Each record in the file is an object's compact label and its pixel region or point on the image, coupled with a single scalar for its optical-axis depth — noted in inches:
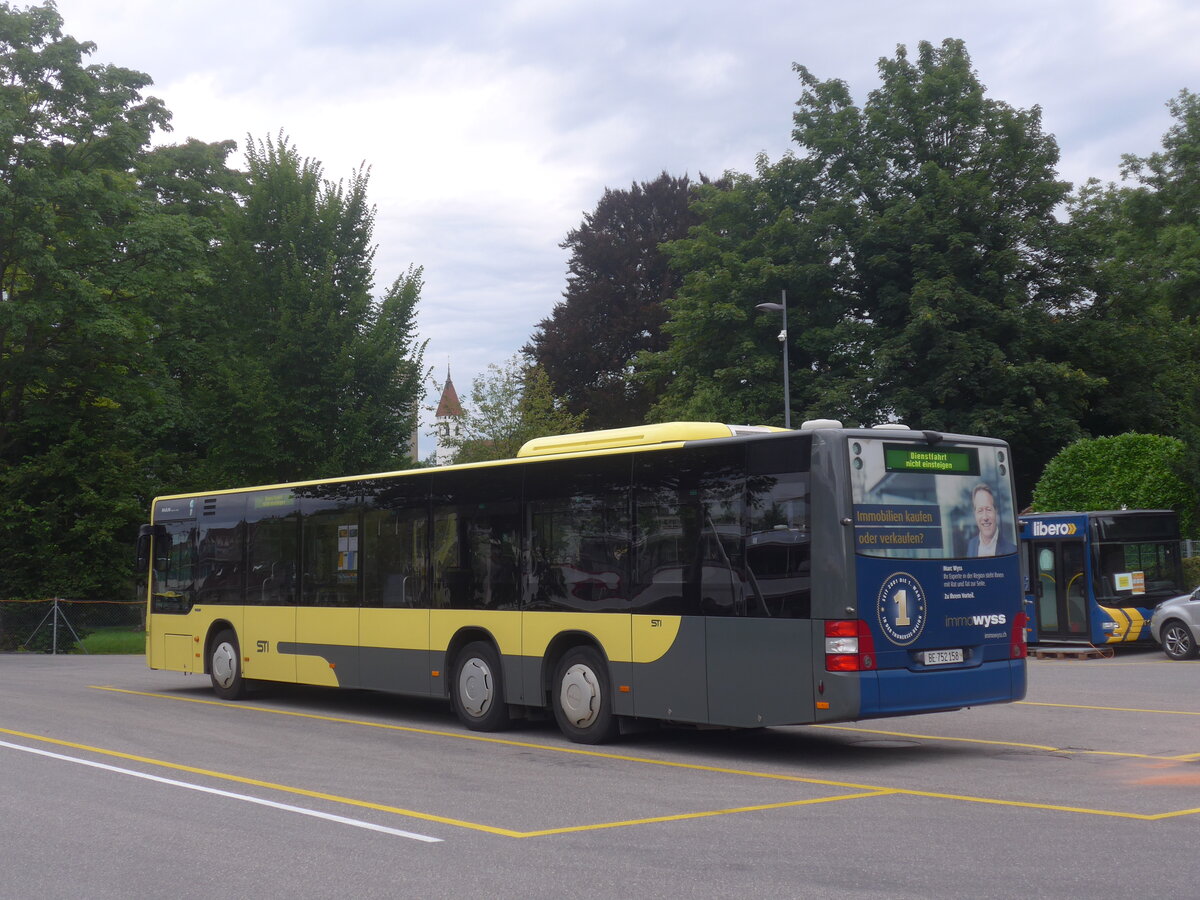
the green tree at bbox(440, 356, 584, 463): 2034.9
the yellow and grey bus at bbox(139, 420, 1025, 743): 442.0
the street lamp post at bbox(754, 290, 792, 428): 1354.7
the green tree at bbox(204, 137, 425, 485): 1473.9
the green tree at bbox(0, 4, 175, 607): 1283.2
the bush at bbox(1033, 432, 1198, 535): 1238.3
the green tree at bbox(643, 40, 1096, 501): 1487.5
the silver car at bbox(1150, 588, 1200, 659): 935.7
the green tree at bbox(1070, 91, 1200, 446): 1572.3
